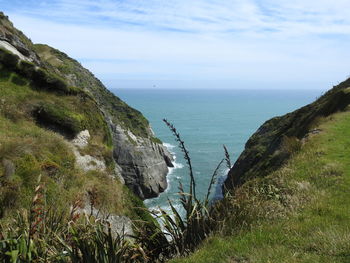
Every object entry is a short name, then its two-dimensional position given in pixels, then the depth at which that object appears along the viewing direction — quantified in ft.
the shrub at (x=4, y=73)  88.89
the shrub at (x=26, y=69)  93.46
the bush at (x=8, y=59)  92.38
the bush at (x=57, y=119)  79.00
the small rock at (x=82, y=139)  79.82
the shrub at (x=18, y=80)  89.96
